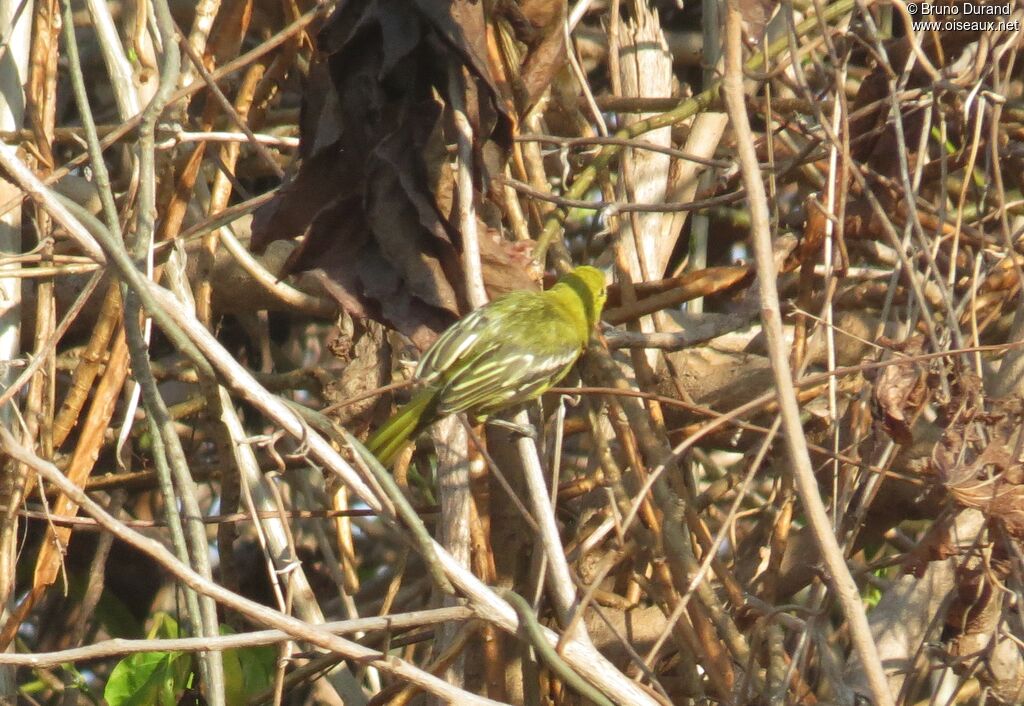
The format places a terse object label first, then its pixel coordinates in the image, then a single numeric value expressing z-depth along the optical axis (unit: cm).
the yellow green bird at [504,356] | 585
